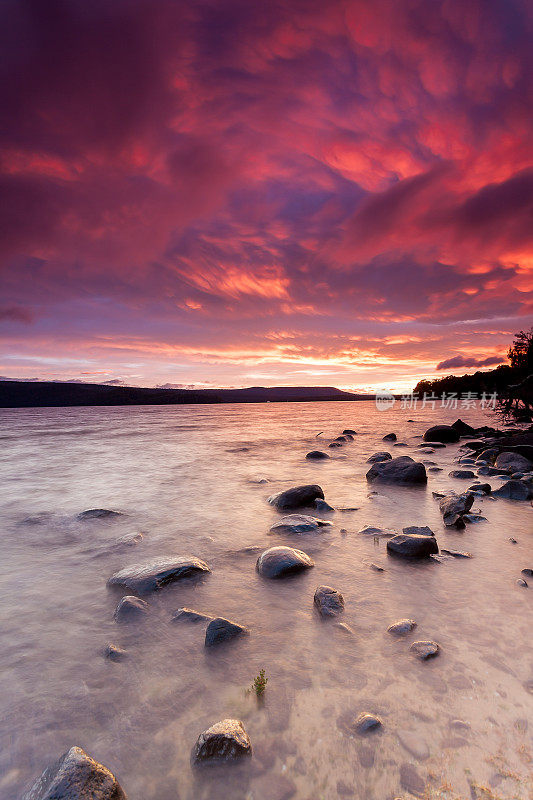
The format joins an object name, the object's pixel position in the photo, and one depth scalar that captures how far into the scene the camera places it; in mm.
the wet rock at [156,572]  4043
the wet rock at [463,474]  9523
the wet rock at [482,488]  7842
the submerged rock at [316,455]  13900
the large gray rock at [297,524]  5844
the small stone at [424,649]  2818
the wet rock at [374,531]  5587
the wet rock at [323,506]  7025
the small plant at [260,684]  2504
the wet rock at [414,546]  4695
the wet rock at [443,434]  17859
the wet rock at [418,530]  5273
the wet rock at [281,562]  4320
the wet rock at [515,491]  7402
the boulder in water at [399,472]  8859
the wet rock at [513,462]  10105
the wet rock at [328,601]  3482
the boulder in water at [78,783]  1692
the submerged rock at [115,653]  2910
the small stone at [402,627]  3149
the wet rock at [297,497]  7281
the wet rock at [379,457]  12105
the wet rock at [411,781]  1829
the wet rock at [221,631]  3051
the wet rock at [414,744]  2029
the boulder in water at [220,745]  2012
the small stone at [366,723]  2201
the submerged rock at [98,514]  6934
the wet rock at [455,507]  5852
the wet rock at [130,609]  3467
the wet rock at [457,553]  4738
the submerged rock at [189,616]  3412
